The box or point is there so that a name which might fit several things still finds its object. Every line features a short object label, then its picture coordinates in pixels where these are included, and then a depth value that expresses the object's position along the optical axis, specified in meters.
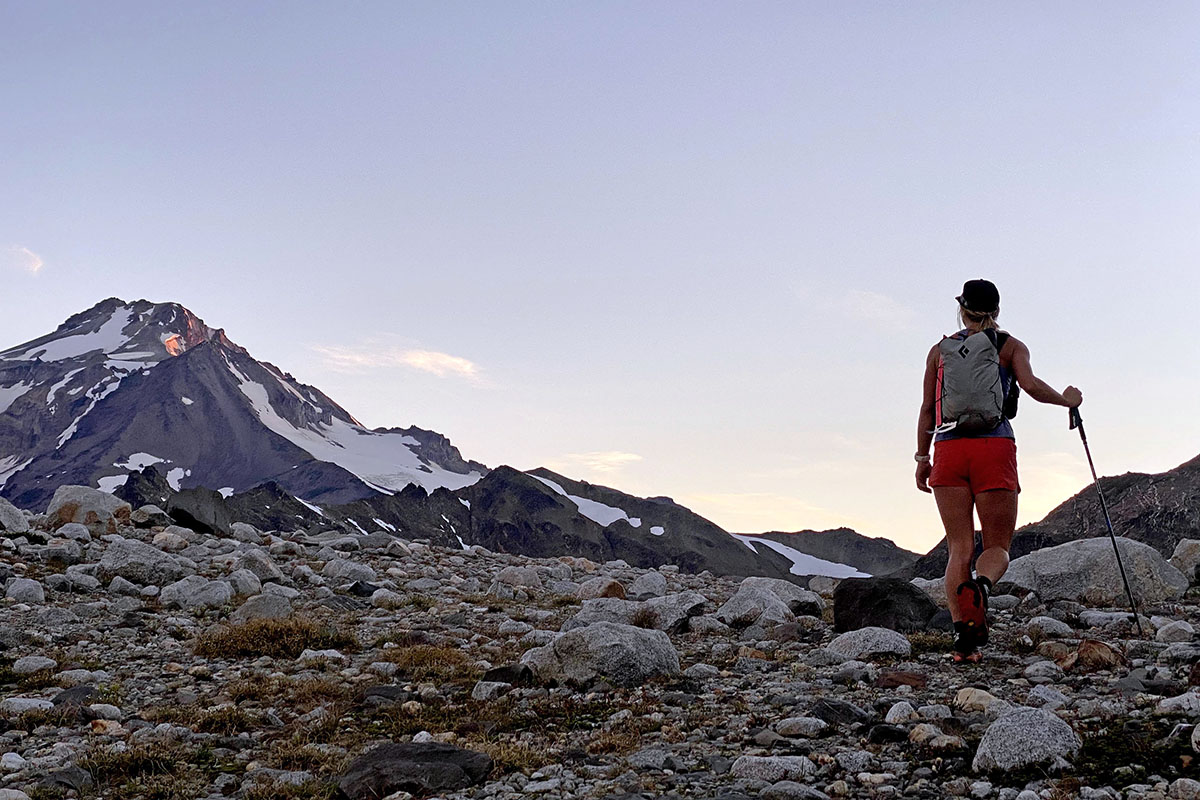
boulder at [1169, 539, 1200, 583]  13.39
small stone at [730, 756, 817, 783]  4.84
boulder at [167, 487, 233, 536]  21.02
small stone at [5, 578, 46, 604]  11.78
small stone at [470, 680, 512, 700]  7.43
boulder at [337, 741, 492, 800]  4.92
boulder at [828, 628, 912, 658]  8.26
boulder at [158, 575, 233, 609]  12.30
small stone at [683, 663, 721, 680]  7.92
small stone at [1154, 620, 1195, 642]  8.04
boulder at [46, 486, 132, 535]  18.42
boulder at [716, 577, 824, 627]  11.25
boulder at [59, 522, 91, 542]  16.36
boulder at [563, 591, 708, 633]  11.07
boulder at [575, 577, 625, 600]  14.61
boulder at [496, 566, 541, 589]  16.48
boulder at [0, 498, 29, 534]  15.73
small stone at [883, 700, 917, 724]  5.73
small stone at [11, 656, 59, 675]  8.42
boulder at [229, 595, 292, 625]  11.24
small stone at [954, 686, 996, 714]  5.92
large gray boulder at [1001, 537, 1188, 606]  11.64
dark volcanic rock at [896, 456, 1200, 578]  45.19
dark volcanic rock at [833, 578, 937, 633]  9.66
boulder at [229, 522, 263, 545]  20.20
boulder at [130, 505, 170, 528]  19.94
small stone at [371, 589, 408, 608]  13.34
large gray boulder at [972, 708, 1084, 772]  4.58
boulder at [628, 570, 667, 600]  15.53
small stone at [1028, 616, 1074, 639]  8.88
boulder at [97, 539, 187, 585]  13.67
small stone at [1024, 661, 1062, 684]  6.80
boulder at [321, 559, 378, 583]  15.56
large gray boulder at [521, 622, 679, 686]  7.62
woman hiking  7.38
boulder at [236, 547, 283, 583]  14.90
